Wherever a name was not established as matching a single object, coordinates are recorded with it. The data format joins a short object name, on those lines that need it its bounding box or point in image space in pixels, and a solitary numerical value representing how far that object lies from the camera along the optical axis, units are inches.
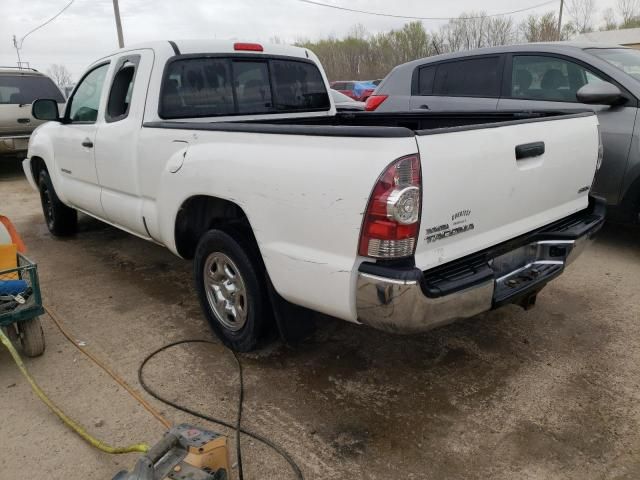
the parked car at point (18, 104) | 386.9
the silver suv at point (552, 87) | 185.0
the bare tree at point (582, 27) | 1975.9
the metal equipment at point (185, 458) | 75.3
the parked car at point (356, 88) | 933.2
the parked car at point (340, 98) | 531.2
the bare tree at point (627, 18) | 1989.5
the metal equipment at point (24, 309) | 125.3
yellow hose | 90.9
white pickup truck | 90.2
